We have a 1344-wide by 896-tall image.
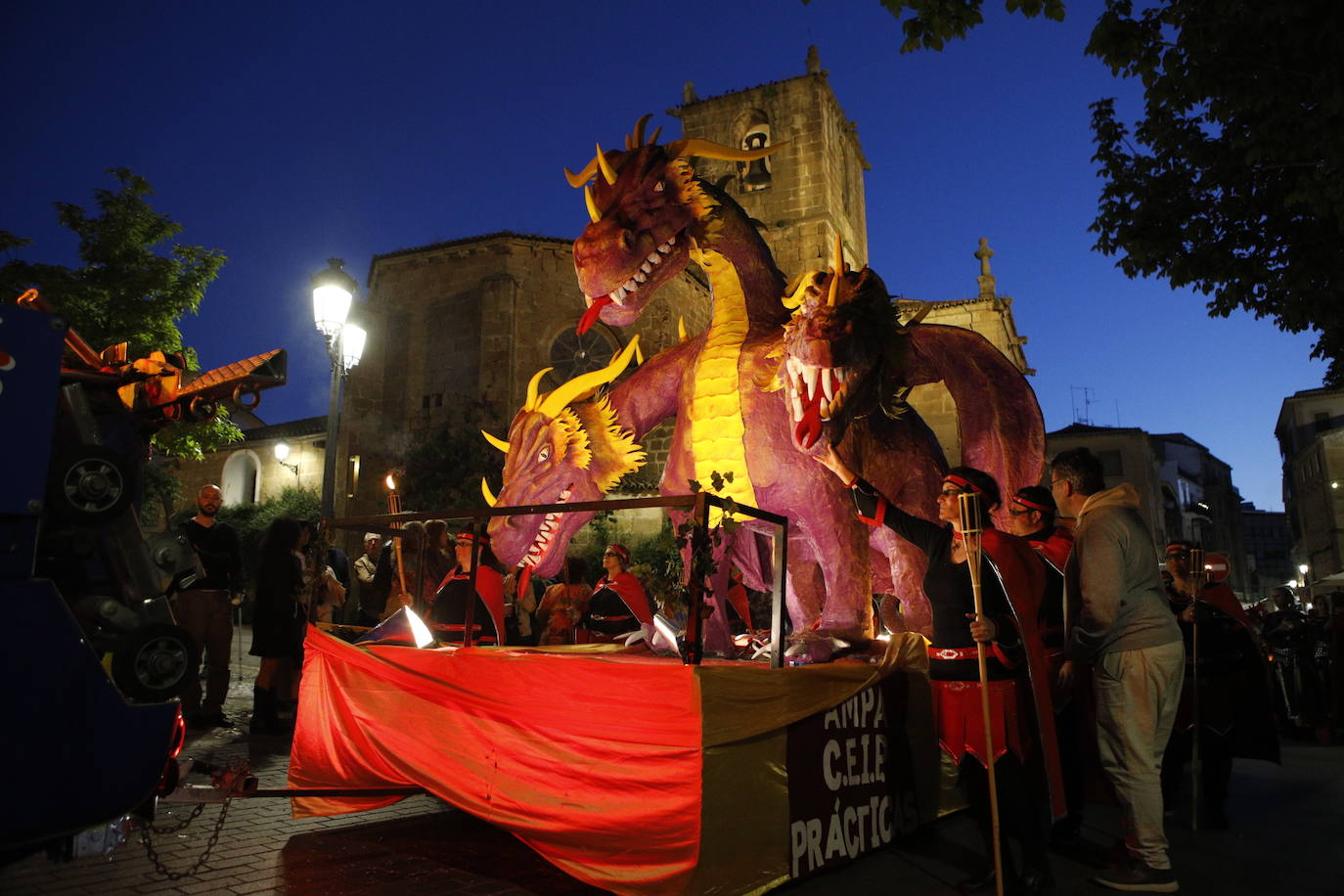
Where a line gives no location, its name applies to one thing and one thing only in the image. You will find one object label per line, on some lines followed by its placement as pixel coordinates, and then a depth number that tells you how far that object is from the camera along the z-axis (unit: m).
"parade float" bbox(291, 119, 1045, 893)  3.32
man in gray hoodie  3.75
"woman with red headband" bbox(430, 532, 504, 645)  5.97
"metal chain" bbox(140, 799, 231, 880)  2.84
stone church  21.70
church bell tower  26.36
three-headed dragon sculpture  4.55
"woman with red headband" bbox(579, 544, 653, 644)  6.66
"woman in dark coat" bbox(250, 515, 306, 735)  7.05
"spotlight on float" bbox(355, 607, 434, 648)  5.03
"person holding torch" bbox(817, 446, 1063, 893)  3.65
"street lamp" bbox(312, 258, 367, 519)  8.02
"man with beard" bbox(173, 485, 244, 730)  6.86
